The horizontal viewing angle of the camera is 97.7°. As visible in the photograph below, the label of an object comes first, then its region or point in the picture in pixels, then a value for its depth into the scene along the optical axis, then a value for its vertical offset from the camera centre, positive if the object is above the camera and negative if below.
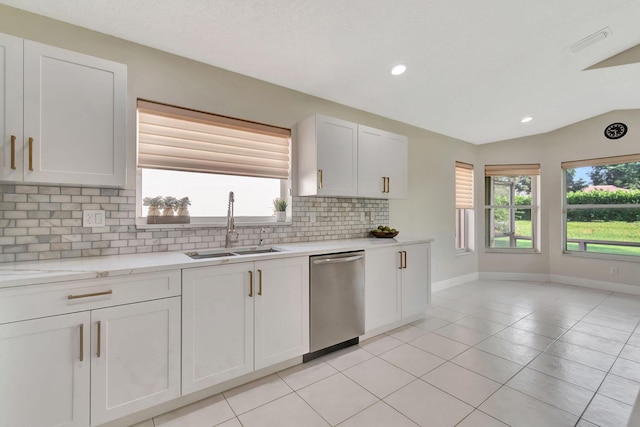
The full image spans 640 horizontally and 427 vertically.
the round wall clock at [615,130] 4.31 +1.33
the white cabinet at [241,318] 1.81 -0.74
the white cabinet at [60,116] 1.55 +0.60
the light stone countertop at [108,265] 1.40 -0.29
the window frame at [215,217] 2.26 +0.19
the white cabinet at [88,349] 1.35 -0.72
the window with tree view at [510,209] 5.25 +0.12
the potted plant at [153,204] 2.29 +0.10
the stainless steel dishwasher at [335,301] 2.39 -0.77
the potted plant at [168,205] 2.33 +0.09
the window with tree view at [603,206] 4.38 +0.16
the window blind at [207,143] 2.30 +0.67
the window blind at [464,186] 5.01 +0.55
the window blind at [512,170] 5.15 +0.85
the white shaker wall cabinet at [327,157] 2.80 +0.61
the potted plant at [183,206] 2.39 +0.08
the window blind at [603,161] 4.26 +0.87
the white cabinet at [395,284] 2.82 -0.74
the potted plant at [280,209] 2.95 +0.07
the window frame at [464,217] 5.00 -0.03
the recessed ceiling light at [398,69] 2.76 +1.47
